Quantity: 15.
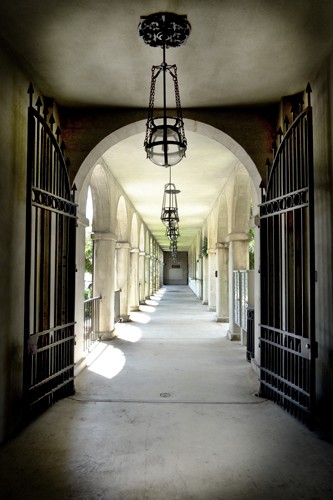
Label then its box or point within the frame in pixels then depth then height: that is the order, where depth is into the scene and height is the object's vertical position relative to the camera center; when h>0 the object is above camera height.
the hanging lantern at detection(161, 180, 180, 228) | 9.45 +1.36
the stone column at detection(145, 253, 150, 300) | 22.88 -0.49
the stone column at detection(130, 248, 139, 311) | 15.74 -0.51
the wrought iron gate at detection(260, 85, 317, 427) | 3.88 -0.23
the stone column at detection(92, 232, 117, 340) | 9.44 -0.27
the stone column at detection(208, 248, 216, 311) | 15.66 -0.61
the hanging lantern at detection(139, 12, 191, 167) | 3.60 +2.35
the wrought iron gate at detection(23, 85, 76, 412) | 3.92 -0.08
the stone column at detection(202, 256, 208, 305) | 18.90 -0.61
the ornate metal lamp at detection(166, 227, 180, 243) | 11.71 +1.21
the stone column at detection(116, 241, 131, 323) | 13.12 -0.21
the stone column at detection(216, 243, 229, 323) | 12.28 -0.53
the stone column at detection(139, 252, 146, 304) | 20.48 -0.39
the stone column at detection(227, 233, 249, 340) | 9.76 +0.39
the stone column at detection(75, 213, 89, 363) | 6.17 -0.25
